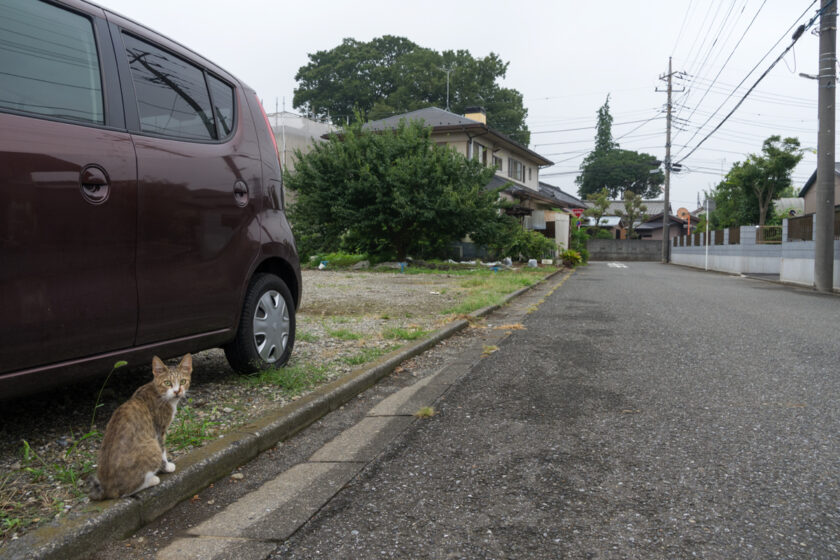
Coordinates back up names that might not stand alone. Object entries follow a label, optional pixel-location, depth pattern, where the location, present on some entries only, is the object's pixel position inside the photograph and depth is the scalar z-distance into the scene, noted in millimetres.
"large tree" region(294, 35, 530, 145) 41688
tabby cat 1957
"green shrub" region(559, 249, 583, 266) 24250
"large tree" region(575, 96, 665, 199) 62562
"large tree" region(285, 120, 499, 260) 16625
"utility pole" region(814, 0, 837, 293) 12602
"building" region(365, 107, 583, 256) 23359
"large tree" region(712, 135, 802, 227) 29906
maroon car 2098
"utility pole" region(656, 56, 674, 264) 34969
